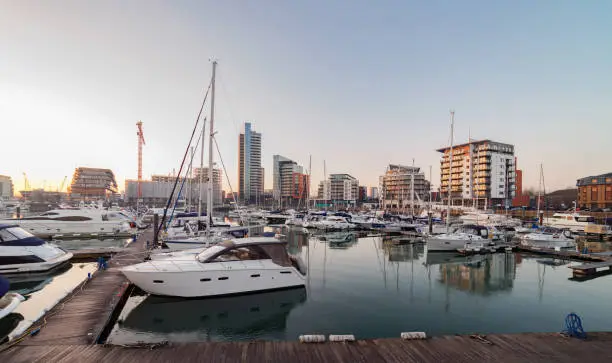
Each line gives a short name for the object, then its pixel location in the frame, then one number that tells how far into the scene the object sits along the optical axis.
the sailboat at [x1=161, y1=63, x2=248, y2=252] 22.66
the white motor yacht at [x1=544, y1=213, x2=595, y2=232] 47.91
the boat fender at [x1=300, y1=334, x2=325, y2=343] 8.65
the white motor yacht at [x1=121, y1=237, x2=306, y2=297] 14.16
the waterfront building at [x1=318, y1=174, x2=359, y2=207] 168.05
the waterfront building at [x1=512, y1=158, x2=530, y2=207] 99.24
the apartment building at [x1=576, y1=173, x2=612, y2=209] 84.94
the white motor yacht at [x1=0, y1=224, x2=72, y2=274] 18.05
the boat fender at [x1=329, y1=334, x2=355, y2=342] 8.70
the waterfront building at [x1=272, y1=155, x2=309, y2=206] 186.00
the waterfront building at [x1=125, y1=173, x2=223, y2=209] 151.88
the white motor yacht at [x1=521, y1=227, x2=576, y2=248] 33.34
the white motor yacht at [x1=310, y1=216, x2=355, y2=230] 51.25
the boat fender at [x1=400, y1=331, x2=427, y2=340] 8.98
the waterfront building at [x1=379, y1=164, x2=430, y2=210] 127.25
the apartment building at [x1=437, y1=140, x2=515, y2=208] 92.31
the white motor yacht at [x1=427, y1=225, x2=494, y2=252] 31.00
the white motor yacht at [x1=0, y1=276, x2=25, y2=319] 10.62
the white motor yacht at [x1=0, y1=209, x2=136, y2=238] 33.53
